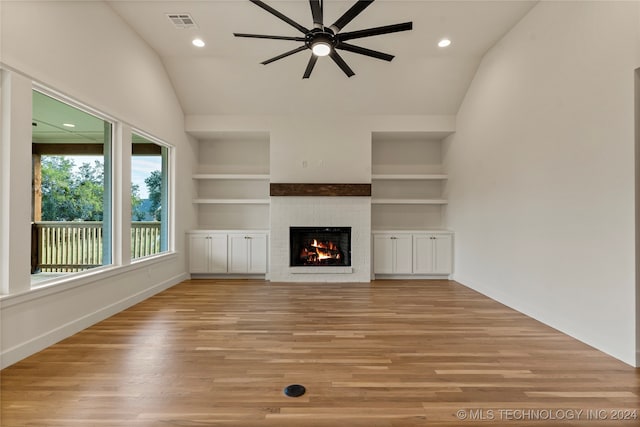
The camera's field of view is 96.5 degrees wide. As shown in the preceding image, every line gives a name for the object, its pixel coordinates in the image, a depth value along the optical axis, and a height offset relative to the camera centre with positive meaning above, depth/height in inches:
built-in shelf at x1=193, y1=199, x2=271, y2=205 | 218.5 +9.7
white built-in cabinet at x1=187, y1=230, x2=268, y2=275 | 210.5 -29.2
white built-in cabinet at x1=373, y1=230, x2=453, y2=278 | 211.2 -28.6
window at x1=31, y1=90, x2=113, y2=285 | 103.7 +9.7
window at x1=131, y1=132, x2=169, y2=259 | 157.2 +10.0
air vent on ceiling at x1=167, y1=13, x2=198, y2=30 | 138.6 +96.3
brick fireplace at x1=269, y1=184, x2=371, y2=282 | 205.5 -5.8
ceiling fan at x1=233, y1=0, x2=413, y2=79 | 96.3 +67.6
